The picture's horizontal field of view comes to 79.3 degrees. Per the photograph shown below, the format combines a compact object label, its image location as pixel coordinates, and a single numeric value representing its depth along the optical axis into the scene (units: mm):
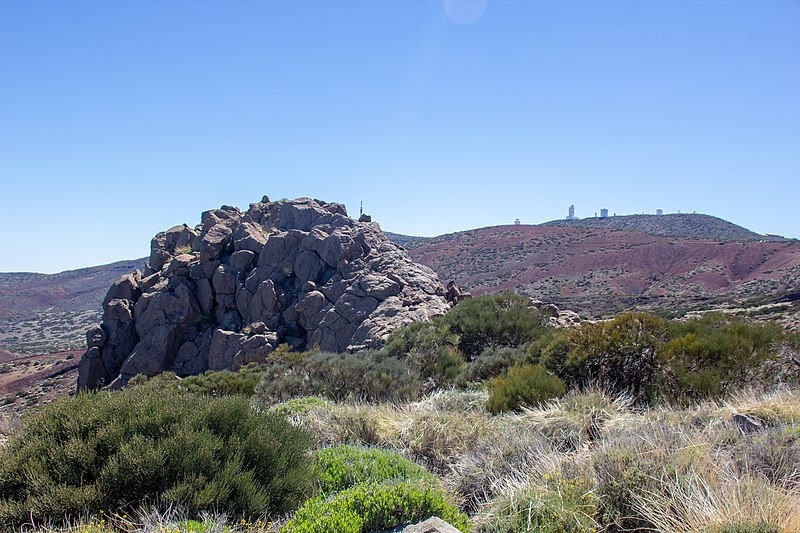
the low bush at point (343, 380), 10227
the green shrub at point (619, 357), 8305
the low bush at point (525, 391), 7676
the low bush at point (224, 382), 13352
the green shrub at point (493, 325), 15602
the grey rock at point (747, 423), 5418
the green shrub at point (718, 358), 7684
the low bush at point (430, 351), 12016
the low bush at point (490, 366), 11164
